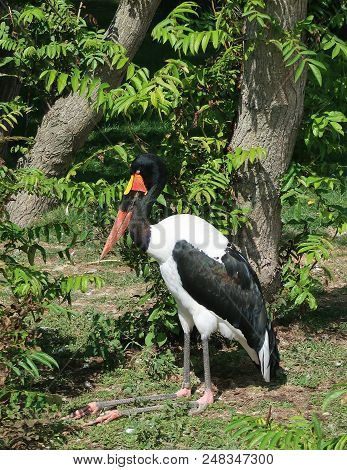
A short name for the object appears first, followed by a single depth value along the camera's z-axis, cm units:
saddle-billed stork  1204
